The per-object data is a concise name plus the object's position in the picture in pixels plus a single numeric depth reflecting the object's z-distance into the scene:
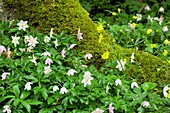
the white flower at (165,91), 2.76
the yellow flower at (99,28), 3.16
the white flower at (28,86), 2.47
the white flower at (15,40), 2.86
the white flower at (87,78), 2.52
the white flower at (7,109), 2.38
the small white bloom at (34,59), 2.69
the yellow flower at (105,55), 2.98
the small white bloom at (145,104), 2.60
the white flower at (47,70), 2.58
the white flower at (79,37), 3.03
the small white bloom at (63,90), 2.46
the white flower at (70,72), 2.62
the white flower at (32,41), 2.86
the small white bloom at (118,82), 2.65
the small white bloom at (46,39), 2.94
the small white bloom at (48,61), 2.70
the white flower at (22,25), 3.01
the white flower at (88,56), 2.92
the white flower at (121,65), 2.89
